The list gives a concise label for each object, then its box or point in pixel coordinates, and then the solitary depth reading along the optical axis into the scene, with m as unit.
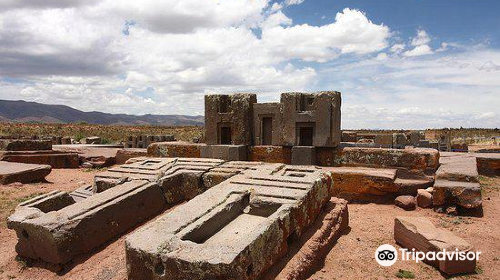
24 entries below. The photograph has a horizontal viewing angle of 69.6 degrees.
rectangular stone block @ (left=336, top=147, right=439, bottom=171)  6.80
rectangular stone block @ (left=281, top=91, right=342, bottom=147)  7.32
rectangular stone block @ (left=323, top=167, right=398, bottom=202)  6.24
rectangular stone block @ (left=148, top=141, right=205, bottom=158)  8.75
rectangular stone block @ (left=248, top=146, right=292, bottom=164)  7.85
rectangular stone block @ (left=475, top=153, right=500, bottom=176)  8.61
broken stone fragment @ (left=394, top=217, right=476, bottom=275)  3.66
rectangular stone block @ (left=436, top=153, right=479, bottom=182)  5.91
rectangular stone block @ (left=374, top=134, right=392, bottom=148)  16.03
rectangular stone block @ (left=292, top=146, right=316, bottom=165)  7.49
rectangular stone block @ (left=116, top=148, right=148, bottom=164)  12.16
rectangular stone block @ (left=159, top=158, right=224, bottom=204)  5.66
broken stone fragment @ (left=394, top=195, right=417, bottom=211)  5.86
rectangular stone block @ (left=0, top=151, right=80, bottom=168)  11.26
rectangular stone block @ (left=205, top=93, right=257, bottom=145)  8.16
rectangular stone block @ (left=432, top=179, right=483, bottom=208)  5.39
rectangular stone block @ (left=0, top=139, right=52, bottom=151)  11.92
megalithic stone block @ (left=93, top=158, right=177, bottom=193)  5.71
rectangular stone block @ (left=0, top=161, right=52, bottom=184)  8.12
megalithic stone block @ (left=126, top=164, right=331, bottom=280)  2.84
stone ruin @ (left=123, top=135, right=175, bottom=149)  18.73
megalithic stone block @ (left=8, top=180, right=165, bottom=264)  4.11
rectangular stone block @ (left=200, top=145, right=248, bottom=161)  7.88
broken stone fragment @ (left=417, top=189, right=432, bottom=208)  5.79
